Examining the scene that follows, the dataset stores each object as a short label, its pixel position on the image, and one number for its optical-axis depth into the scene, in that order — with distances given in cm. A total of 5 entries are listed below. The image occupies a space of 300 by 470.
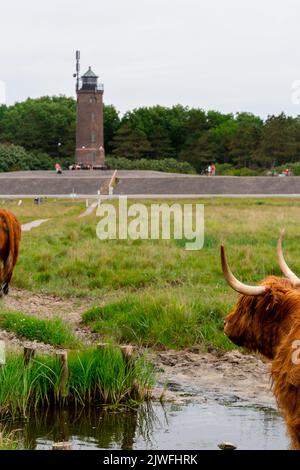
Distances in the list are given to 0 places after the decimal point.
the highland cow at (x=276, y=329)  544
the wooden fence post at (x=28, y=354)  885
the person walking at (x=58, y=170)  6488
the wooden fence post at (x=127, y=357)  911
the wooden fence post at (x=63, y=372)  880
